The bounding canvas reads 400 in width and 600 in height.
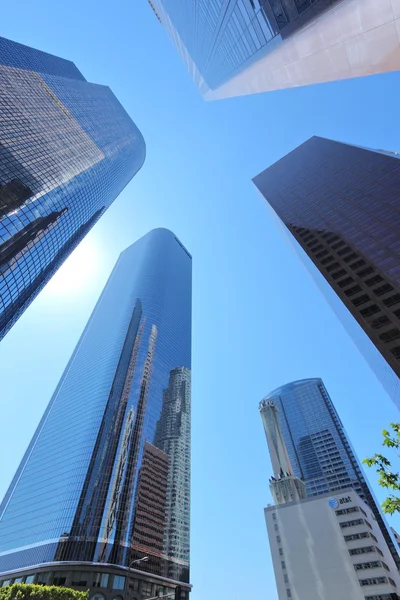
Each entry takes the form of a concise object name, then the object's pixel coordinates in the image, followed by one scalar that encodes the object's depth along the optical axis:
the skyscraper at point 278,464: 116.31
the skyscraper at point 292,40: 10.07
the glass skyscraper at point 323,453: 166.25
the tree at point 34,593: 30.22
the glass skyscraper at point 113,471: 93.44
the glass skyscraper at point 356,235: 54.38
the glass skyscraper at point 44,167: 73.06
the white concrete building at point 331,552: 77.56
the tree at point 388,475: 12.81
